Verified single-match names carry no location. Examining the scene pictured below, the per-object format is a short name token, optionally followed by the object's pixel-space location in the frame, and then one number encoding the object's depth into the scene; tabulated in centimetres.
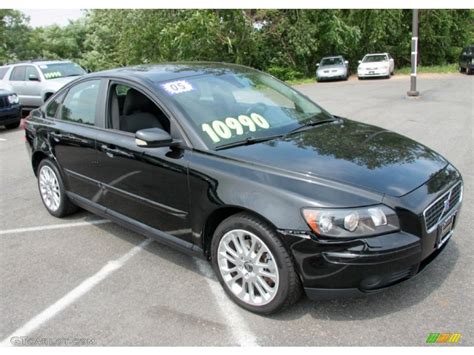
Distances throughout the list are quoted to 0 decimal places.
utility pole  1334
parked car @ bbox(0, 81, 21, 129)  1218
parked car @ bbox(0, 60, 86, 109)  1407
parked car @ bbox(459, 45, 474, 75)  2412
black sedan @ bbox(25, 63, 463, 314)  288
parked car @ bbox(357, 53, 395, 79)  2584
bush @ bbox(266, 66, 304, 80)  2841
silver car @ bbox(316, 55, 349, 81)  2616
